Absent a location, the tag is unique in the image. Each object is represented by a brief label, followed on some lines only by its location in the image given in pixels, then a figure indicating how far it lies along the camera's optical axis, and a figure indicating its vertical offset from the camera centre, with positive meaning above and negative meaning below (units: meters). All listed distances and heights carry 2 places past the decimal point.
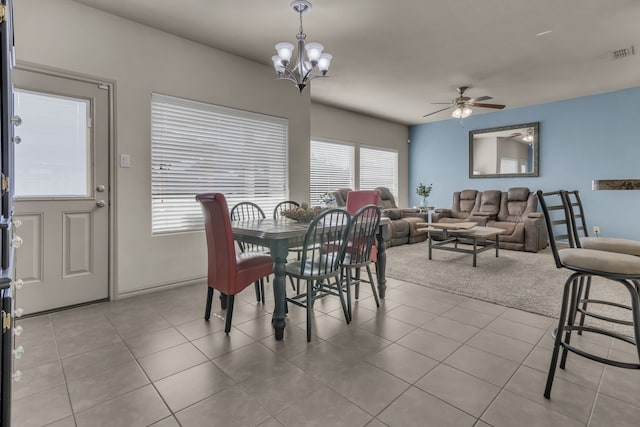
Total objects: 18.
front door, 2.57 +0.16
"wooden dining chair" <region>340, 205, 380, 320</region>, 2.52 -0.25
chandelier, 2.62 +1.31
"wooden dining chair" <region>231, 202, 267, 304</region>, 2.93 -0.09
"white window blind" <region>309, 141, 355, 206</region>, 6.15 +0.88
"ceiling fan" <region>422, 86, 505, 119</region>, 4.88 +1.68
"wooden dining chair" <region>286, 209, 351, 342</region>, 2.18 -0.41
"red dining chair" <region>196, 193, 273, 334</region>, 2.16 -0.37
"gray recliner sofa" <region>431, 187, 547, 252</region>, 5.21 -0.05
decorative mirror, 6.17 +1.24
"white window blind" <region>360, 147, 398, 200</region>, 7.05 +0.98
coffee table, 4.31 -0.31
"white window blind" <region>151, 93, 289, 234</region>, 3.33 +0.61
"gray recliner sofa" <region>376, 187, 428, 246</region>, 5.76 -0.20
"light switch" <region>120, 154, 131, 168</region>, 3.02 +0.47
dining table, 2.17 -0.23
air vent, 3.64 +1.88
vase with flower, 7.22 +0.45
